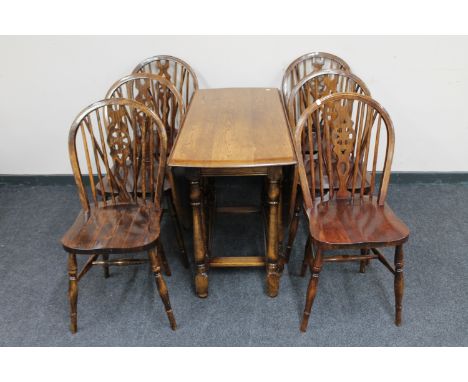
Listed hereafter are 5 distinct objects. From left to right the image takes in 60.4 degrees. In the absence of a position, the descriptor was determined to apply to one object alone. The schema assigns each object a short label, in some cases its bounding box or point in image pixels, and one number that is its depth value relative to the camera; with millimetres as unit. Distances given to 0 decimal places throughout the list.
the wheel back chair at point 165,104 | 1962
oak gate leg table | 1552
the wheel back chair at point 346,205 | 1562
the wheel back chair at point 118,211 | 1586
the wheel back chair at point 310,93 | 1936
